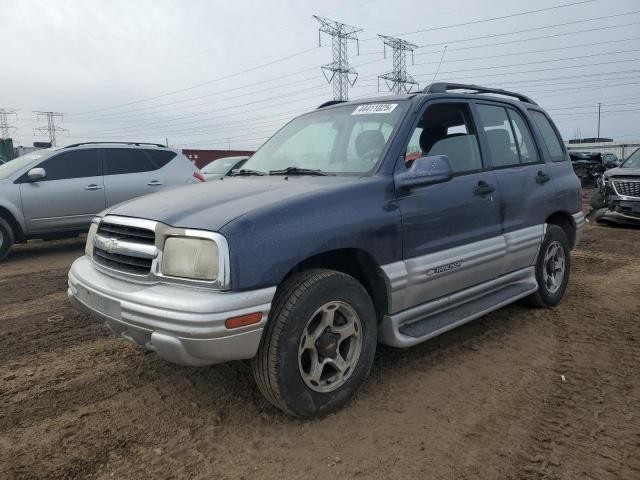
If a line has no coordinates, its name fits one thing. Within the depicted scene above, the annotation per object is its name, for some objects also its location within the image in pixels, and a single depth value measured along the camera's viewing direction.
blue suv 2.39
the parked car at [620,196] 9.30
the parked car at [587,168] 20.50
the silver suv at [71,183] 7.46
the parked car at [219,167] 11.73
